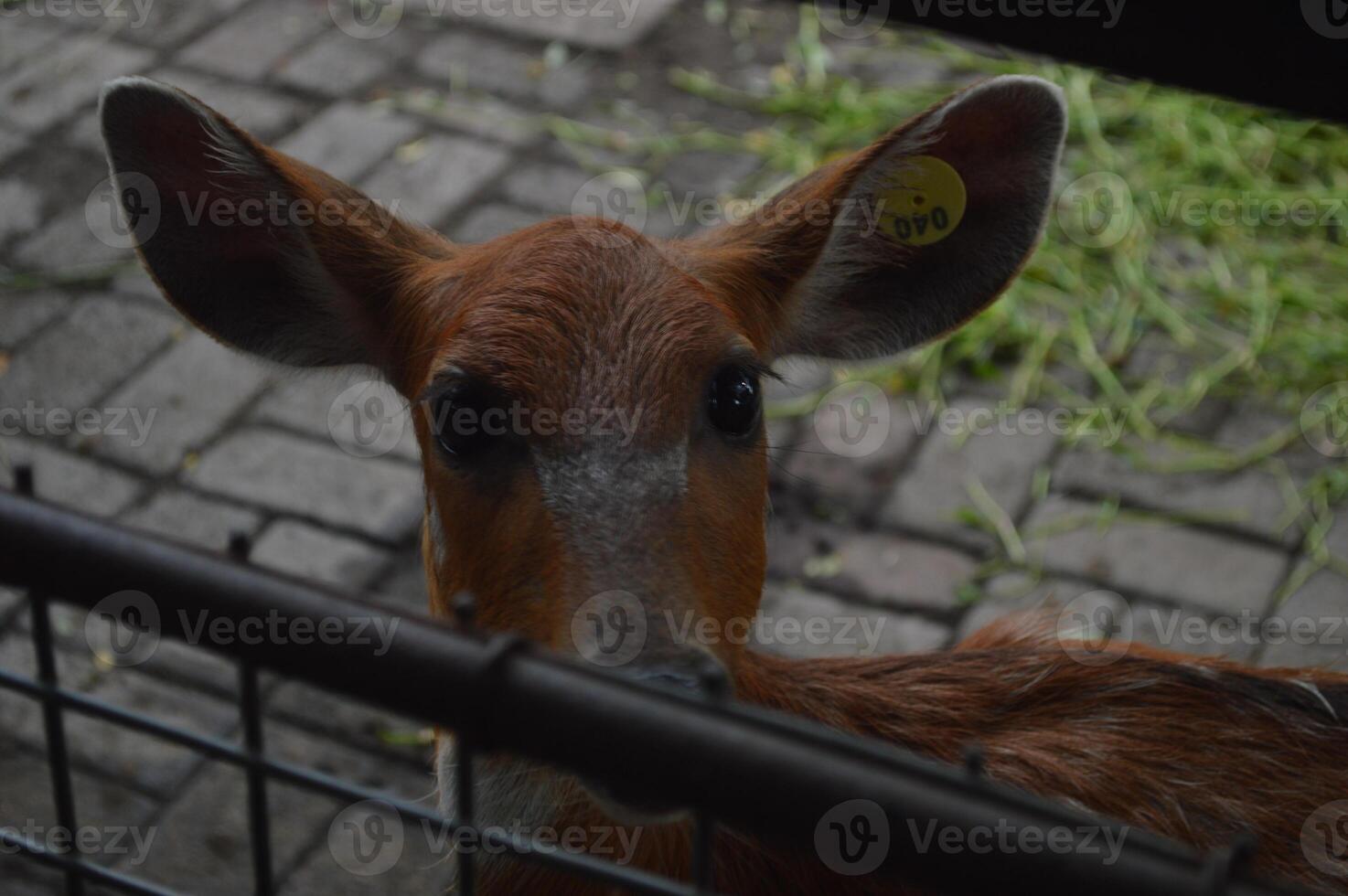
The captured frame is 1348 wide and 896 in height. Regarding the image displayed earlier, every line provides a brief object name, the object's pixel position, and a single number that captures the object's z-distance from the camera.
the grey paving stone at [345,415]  5.82
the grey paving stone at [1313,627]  4.81
